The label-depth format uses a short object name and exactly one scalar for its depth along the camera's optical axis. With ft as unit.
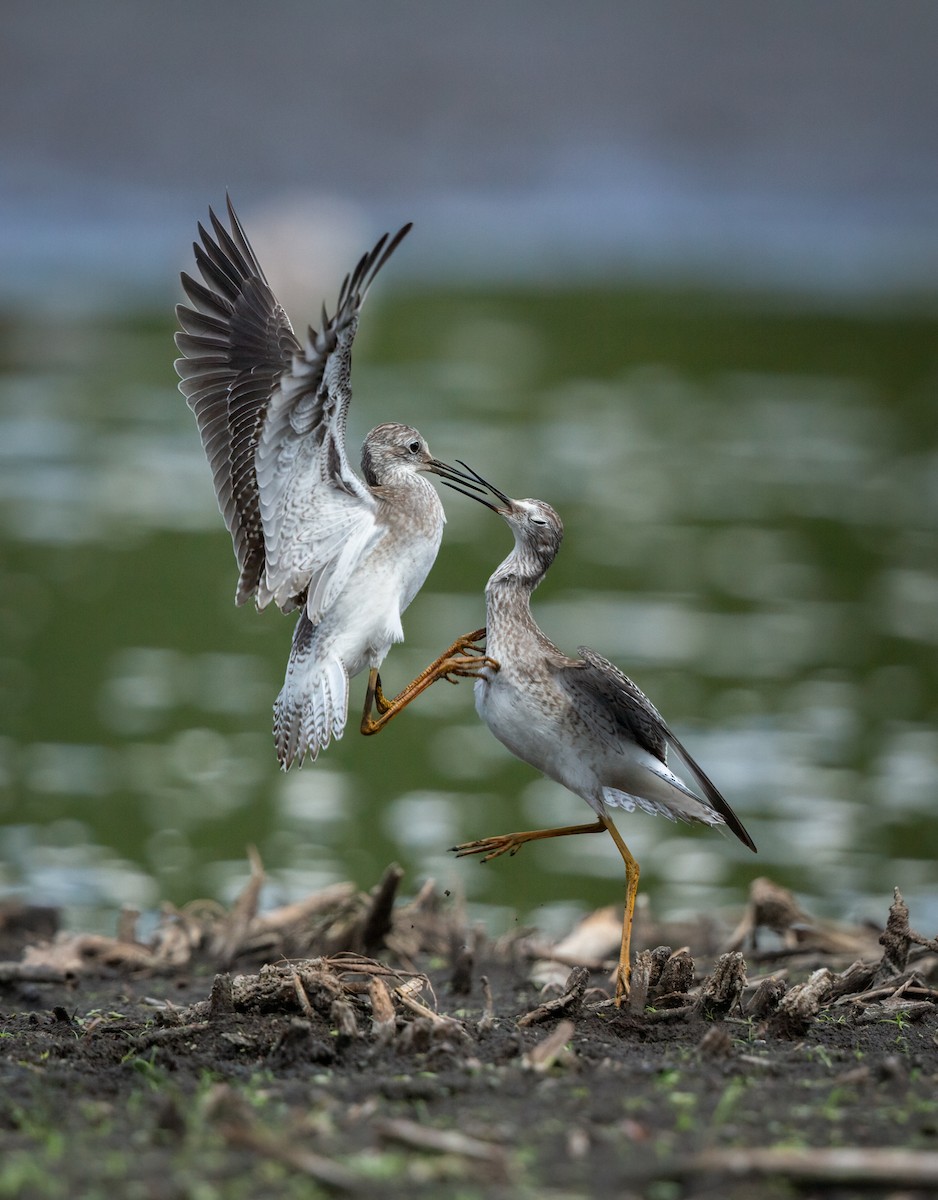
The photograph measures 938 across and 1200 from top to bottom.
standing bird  42.24
